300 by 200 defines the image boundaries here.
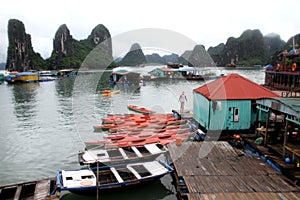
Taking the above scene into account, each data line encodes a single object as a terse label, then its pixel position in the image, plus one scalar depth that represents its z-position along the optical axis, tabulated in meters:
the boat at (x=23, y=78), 53.62
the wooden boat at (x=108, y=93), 31.97
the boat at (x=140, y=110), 21.12
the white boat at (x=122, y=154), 9.23
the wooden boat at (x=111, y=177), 7.55
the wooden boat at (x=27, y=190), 7.23
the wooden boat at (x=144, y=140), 11.51
